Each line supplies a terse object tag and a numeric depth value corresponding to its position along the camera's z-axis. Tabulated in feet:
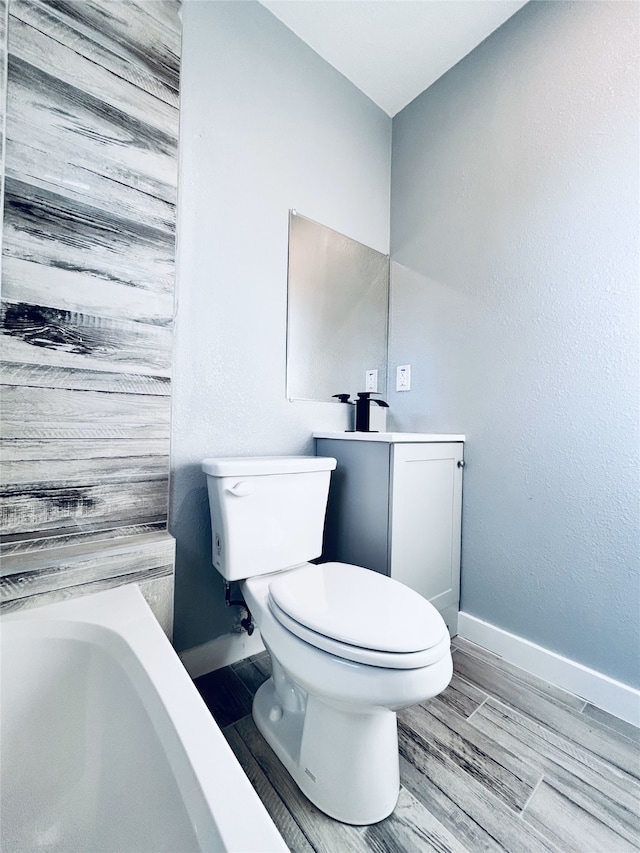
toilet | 2.48
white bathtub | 1.69
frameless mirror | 5.01
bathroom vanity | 4.25
